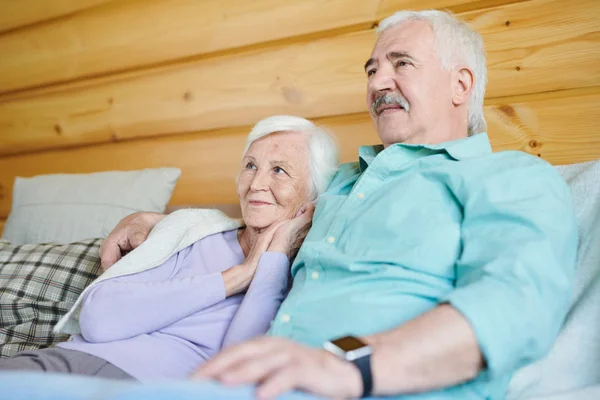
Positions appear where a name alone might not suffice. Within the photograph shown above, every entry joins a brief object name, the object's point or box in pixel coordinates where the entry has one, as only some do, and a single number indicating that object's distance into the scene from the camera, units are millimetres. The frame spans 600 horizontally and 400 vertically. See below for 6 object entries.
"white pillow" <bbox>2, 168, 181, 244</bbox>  1925
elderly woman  1193
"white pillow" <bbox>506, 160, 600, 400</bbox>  953
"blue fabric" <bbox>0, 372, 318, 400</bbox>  623
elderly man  781
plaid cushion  1517
